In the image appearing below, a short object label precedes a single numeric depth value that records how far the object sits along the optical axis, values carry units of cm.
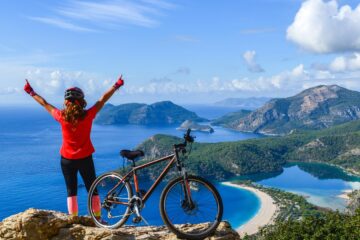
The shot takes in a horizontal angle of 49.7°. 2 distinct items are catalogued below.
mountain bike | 762
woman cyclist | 802
